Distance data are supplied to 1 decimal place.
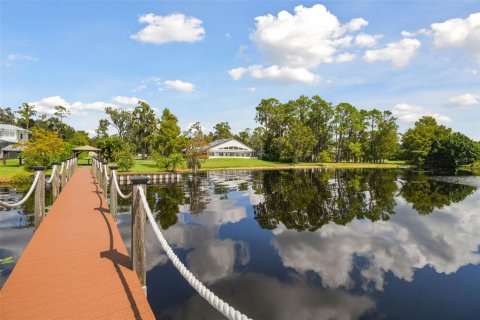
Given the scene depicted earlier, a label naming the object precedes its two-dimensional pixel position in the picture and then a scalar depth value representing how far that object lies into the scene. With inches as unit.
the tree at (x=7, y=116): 3675.9
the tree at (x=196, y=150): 1724.9
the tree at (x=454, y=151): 2516.0
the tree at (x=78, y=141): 2613.2
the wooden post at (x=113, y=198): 354.6
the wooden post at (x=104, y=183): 533.5
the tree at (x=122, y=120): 2979.8
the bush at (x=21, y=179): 1006.4
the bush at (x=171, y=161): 1523.1
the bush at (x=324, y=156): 2620.6
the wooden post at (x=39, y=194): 312.8
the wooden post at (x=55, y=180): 473.7
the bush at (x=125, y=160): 1417.3
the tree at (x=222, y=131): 4264.3
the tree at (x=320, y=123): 2979.8
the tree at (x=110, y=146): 1952.5
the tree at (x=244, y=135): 4102.6
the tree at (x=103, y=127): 3366.1
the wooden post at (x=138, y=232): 197.7
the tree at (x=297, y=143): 2618.1
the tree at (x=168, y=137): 2087.8
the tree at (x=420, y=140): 2714.1
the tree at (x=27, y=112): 2852.4
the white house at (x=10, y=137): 1953.2
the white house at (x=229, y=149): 2989.4
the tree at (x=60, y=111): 2888.8
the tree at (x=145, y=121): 2439.7
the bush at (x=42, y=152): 1178.0
